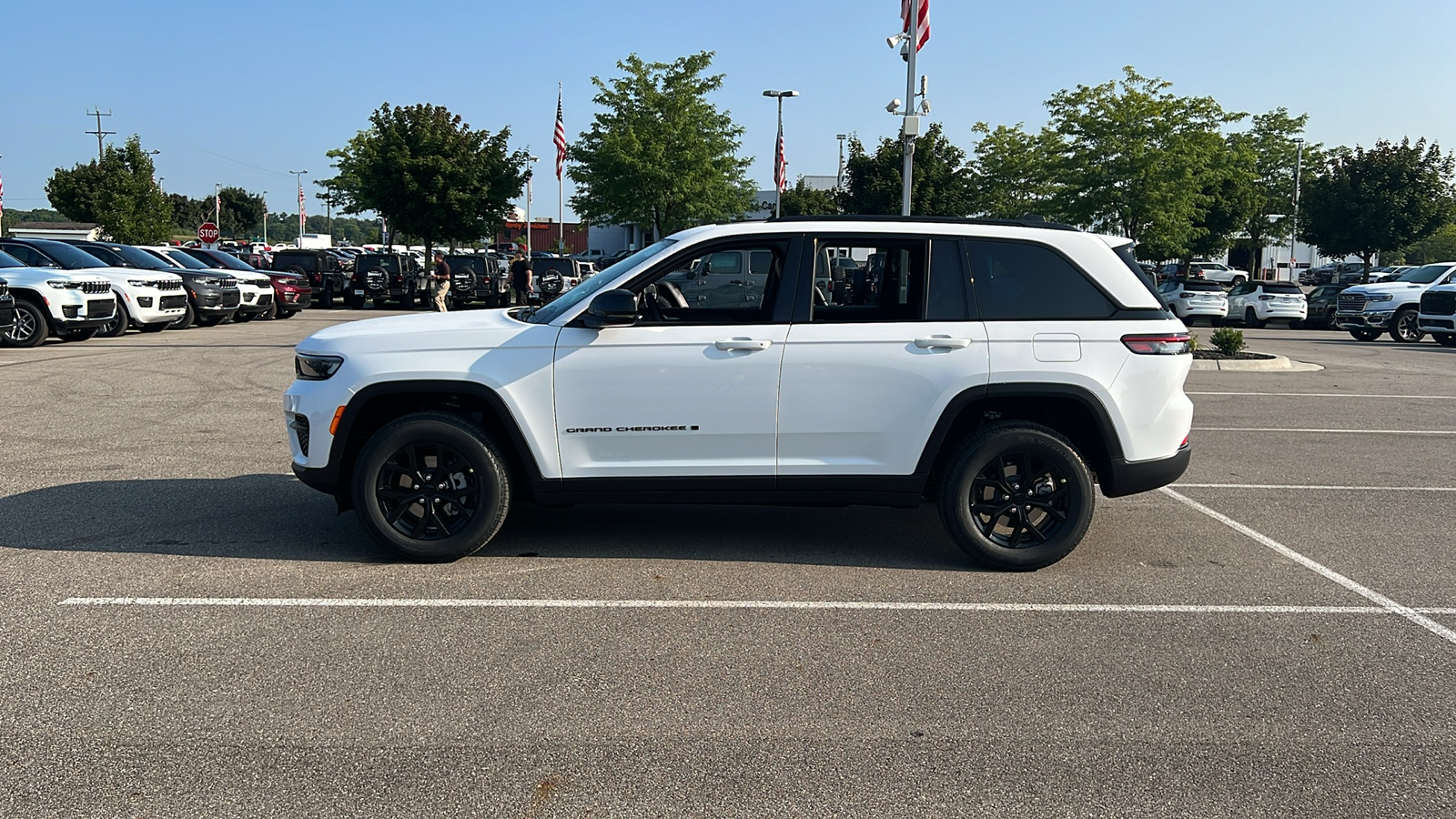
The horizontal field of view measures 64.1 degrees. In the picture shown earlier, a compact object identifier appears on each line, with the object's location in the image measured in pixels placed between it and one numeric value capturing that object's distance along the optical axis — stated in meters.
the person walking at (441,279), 23.32
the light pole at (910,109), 19.72
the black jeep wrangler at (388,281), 33.00
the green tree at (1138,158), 36.09
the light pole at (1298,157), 53.22
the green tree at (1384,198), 53.44
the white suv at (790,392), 5.95
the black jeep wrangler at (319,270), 33.00
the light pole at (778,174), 40.03
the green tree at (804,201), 64.25
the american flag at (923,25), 19.62
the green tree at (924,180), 46.88
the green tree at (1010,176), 42.34
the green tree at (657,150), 40.47
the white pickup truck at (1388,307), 26.78
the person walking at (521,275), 29.89
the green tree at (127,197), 49.75
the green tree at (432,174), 41.22
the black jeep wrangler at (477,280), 33.12
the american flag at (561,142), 44.97
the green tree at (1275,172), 54.22
